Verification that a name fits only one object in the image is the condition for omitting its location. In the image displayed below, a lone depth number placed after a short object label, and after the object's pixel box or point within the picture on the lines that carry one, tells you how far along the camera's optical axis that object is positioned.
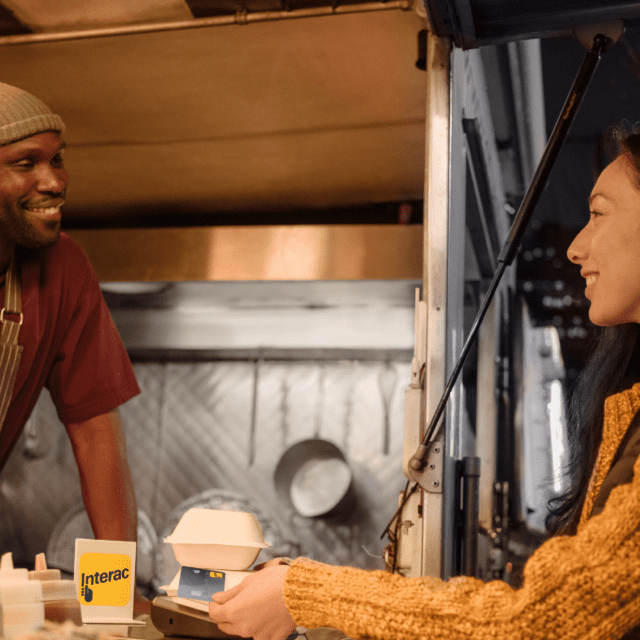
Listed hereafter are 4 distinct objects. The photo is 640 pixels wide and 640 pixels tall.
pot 3.07
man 1.51
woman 0.72
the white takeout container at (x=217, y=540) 1.05
